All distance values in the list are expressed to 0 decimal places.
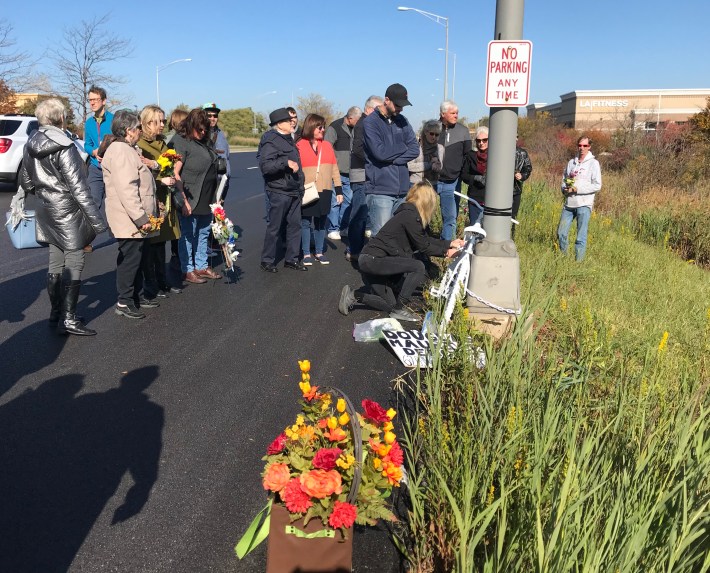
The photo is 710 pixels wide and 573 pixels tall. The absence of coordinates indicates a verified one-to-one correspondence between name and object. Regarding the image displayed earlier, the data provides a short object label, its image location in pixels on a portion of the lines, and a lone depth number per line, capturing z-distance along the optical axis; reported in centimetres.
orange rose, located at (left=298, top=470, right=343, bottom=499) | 261
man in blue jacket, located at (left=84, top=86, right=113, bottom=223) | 976
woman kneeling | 700
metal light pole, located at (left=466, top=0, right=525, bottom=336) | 604
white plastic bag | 643
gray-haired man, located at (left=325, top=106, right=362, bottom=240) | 1119
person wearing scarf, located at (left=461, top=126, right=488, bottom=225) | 957
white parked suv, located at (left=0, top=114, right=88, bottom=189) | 1783
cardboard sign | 569
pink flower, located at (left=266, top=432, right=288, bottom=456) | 292
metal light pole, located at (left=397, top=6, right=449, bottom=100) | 3698
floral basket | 263
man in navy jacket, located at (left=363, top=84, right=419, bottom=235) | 835
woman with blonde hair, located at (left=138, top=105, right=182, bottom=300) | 748
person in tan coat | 661
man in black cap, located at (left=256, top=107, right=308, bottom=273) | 894
